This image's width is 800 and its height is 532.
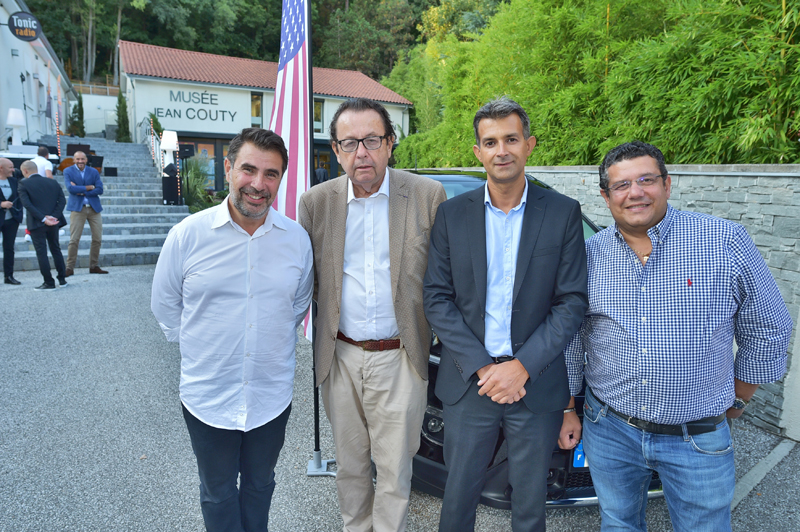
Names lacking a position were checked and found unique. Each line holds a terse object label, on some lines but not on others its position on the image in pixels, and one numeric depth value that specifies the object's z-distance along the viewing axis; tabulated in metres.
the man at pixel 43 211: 7.14
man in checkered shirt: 1.64
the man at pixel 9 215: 7.48
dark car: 2.06
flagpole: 2.82
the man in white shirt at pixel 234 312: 1.88
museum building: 22.64
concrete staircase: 9.45
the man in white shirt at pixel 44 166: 9.26
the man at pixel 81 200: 8.07
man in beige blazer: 2.10
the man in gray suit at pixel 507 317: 1.83
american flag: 2.94
